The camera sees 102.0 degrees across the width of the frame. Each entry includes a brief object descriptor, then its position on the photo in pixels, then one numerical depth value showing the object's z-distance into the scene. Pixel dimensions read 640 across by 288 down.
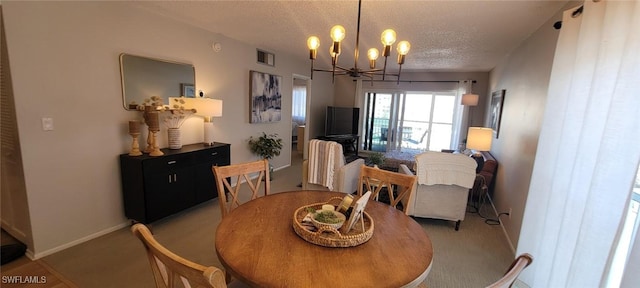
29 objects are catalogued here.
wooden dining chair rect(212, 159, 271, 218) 1.87
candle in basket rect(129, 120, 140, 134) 2.60
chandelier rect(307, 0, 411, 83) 1.87
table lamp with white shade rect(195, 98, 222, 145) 3.14
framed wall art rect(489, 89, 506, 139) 4.08
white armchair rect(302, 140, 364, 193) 3.15
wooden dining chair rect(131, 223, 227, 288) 0.72
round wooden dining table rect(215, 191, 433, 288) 1.00
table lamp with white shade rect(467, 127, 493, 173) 3.68
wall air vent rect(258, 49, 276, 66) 4.47
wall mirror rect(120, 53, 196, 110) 2.68
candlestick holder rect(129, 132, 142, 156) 2.66
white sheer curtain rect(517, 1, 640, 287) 1.27
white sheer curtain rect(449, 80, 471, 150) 6.44
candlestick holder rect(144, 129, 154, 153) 2.77
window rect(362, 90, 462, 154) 7.01
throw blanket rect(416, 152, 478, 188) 2.82
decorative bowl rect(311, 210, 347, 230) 1.32
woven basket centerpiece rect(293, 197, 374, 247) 1.23
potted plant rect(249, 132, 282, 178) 4.52
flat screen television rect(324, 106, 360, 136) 6.79
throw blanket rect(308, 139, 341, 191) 3.22
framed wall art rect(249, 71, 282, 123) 4.38
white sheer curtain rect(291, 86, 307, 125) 8.56
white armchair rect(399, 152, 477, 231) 2.84
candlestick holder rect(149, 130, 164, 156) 2.72
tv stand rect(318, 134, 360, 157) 6.80
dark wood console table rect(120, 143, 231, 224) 2.59
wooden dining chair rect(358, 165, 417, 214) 1.92
